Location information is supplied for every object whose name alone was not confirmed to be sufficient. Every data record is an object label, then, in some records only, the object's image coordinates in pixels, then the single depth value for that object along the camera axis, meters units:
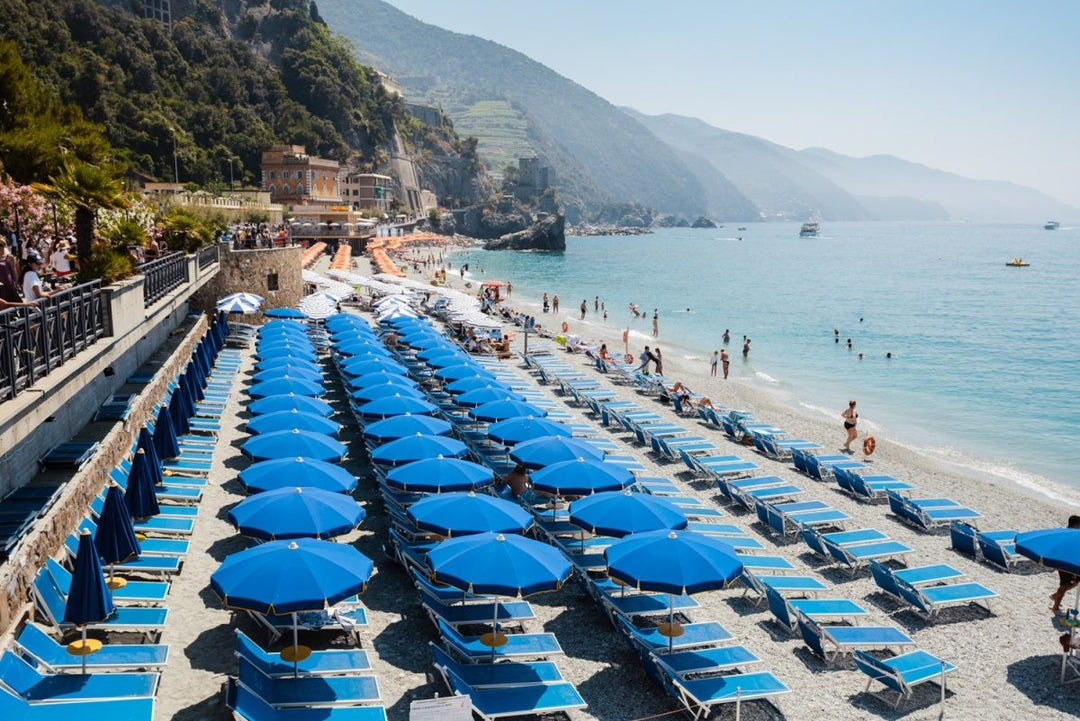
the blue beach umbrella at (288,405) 15.92
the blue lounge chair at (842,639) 10.03
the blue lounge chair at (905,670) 9.19
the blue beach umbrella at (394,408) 16.06
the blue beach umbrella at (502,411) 16.58
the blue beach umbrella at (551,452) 13.77
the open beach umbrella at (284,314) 27.91
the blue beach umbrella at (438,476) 12.30
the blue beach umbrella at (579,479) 12.66
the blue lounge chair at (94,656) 8.01
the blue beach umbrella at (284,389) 17.28
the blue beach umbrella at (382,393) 17.28
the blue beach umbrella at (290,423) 14.73
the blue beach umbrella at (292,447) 13.38
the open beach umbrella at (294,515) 10.28
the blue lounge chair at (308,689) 8.07
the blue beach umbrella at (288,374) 18.53
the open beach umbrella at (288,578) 8.26
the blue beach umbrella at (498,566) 8.98
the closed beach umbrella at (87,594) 8.06
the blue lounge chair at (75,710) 6.59
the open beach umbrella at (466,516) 10.65
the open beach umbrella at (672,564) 9.28
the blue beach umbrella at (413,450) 13.46
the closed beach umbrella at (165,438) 14.38
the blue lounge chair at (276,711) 7.64
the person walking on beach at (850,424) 21.33
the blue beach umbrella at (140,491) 11.58
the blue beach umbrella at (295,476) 11.89
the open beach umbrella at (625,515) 11.01
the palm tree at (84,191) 12.45
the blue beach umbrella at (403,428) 14.90
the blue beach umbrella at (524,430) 15.23
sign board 6.80
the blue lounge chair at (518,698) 8.26
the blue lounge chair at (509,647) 9.21
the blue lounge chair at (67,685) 7.40
